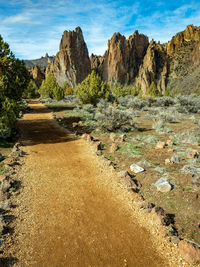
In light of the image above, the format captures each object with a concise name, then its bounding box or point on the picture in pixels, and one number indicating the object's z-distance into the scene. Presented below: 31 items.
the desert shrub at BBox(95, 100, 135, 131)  14.52
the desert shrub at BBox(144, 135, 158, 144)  11.62
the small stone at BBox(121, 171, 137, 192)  6.55
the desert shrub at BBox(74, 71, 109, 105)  26.62
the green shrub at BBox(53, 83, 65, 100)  39.42
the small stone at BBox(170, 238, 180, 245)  4.21
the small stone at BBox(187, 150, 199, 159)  8.78
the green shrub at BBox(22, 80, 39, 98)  57.46
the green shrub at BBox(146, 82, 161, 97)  47.74
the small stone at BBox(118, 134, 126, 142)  11.89
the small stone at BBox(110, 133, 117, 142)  12.31
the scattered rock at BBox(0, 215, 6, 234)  4.50
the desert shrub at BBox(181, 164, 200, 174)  7.09
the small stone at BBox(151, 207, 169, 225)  4.77
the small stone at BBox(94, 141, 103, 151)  10.51
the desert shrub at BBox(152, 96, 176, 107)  33.78
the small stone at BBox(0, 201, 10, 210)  5.45
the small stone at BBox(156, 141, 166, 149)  10.45
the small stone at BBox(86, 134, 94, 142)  12.32
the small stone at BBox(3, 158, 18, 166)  8.35
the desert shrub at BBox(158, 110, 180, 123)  19.42
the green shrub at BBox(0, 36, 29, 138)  11.30
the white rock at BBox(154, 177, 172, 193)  6.16
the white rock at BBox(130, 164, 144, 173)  7.64
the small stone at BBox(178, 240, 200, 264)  3.78
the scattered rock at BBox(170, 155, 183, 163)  8.37
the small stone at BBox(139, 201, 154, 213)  5.32
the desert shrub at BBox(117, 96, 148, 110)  30.94
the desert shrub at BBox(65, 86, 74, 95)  69.26
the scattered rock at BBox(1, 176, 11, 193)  6.25
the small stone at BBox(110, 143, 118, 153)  10.20
